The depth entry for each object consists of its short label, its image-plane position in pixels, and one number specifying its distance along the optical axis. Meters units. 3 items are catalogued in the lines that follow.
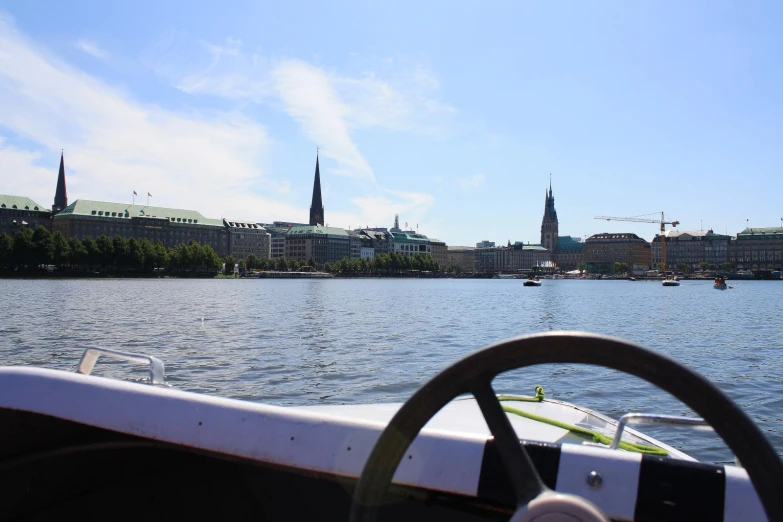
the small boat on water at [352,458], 1.77
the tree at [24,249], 123.76
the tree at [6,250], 122.81
